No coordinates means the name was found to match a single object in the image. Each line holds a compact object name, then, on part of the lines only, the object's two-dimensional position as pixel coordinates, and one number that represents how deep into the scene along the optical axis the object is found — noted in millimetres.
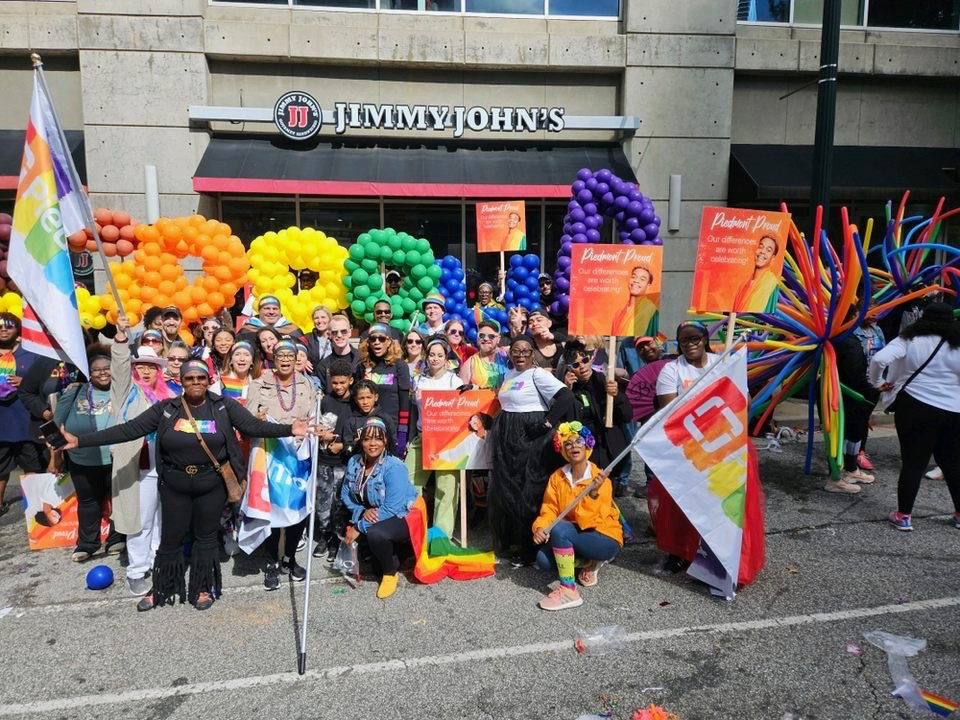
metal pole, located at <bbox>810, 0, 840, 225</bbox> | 8352
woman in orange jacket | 4449
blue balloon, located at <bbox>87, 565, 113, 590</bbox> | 4641
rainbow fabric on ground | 4707
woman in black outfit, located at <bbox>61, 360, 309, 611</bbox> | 4332
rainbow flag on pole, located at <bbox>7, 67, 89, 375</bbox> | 4613
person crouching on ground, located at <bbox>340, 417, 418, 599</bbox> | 4582
